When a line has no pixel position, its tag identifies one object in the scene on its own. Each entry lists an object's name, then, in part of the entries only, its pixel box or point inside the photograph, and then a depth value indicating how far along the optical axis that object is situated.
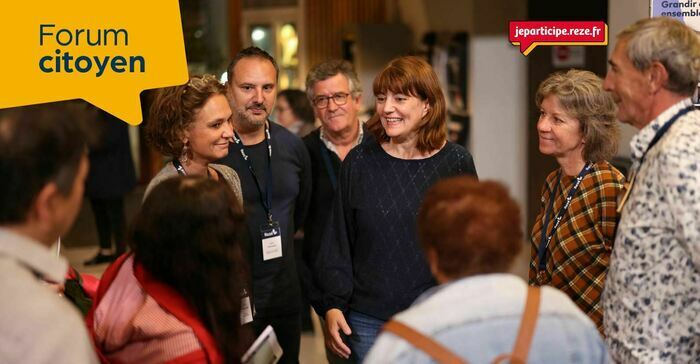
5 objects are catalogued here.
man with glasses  3.97
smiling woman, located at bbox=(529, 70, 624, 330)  2.85
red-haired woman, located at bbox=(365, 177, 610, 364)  1.70
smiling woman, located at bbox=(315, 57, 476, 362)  2.99
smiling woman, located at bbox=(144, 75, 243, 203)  3.05
